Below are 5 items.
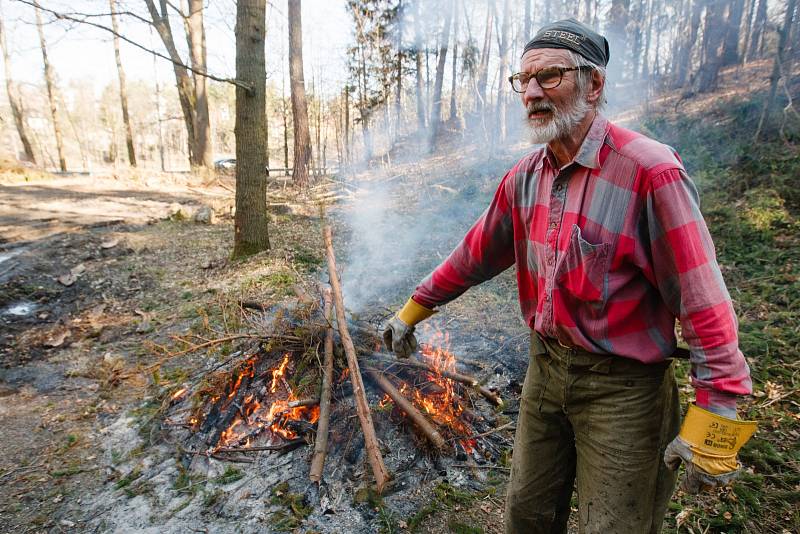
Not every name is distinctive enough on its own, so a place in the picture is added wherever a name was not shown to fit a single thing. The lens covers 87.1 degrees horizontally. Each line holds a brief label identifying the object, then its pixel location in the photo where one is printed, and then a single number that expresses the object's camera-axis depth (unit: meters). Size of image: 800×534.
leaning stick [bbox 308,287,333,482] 2.71
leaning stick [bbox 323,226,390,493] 2.64
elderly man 1.36
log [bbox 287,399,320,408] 3.21
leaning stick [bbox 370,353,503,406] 3.62
